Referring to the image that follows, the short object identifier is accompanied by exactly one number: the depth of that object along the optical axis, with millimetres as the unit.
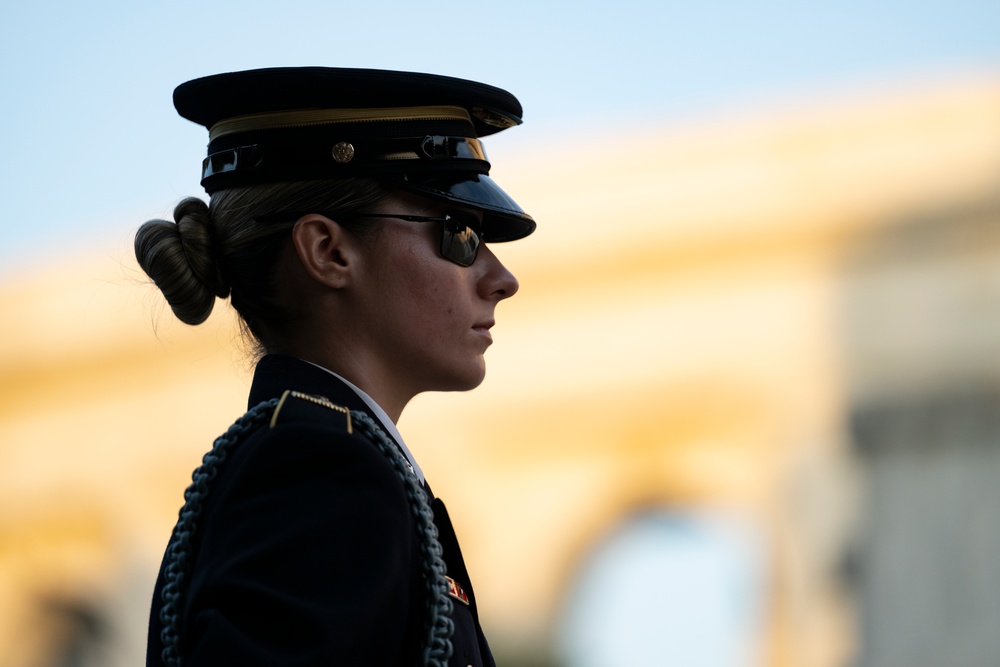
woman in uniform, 3397
